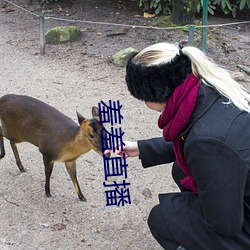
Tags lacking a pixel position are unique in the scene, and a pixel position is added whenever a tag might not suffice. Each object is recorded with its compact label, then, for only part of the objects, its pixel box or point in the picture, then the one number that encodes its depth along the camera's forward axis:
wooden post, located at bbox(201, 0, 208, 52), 5.76
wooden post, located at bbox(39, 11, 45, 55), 6.06
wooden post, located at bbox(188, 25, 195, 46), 5.36
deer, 3.09
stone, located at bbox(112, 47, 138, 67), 5.82
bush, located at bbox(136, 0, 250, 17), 7.33
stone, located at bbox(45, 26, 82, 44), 6.53
